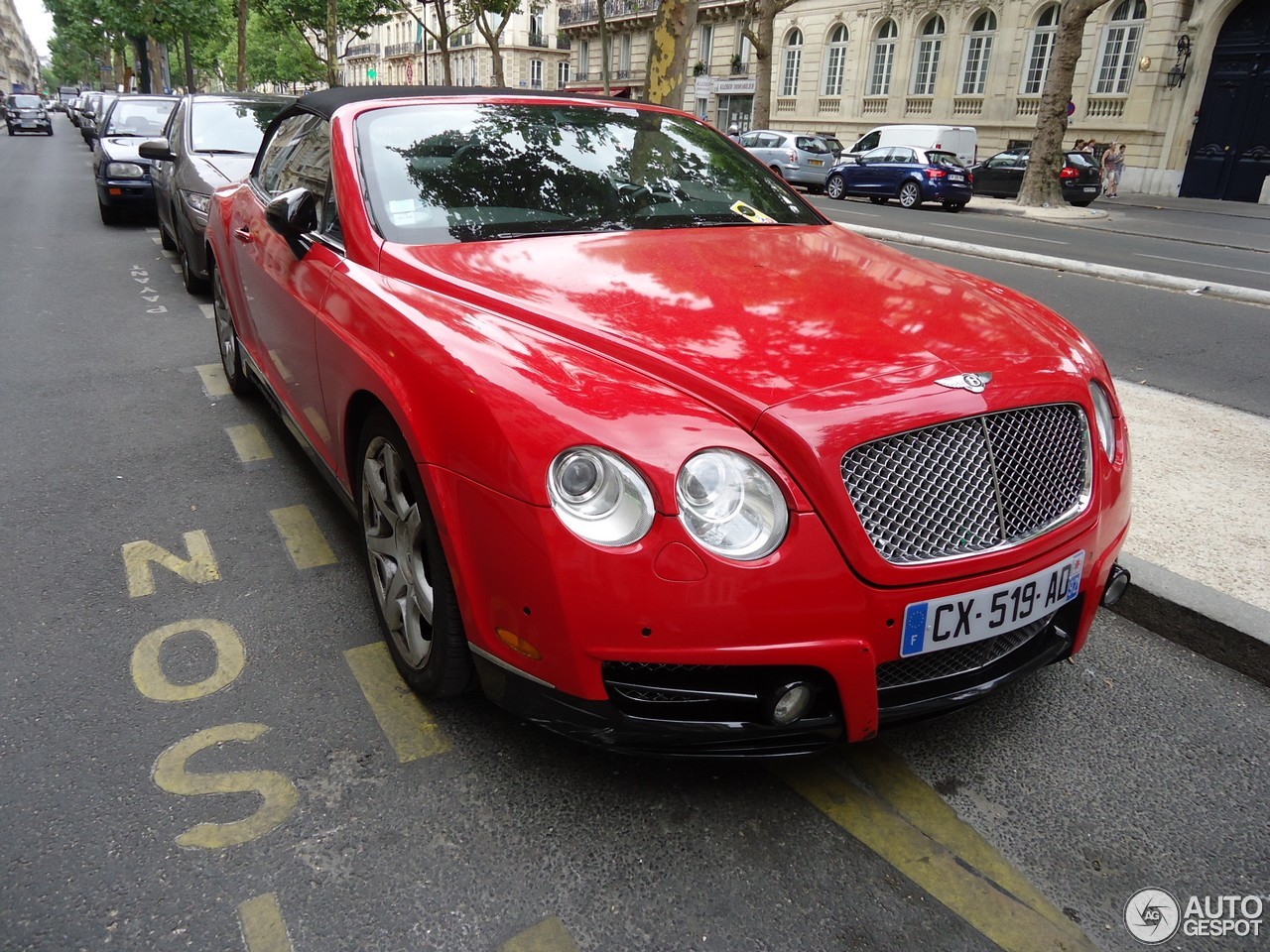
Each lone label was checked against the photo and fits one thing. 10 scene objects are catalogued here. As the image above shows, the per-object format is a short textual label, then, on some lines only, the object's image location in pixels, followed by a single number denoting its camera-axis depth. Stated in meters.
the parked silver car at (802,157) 25.83
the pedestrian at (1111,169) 28.14
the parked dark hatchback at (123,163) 11.55
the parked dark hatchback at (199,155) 7.42
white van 25.58
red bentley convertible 1.91
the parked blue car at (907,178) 21.97
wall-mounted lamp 27.86
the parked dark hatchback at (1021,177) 23.41
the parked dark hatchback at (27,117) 42.00
